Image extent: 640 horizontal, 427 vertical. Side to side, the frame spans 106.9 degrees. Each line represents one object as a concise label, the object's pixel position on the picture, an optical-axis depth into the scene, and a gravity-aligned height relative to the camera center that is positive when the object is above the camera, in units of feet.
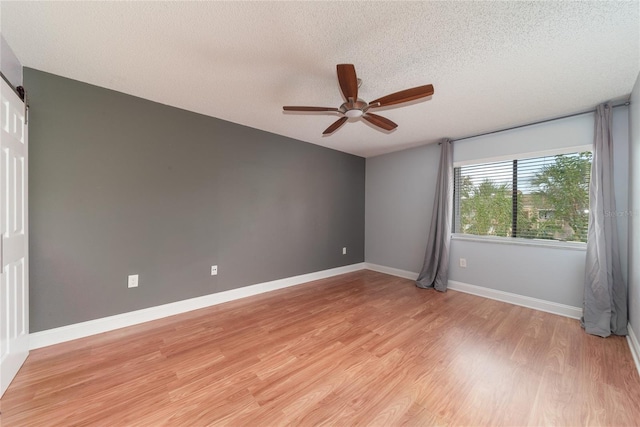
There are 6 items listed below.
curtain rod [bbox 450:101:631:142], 8.07 +3.68
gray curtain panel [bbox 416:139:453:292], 11.98 -0.60
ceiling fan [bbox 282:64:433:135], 5.38 +2.94
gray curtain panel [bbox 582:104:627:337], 7.73 -1.44
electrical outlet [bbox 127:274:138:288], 8.05 -2.40
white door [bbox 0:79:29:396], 5.12 -0.69
